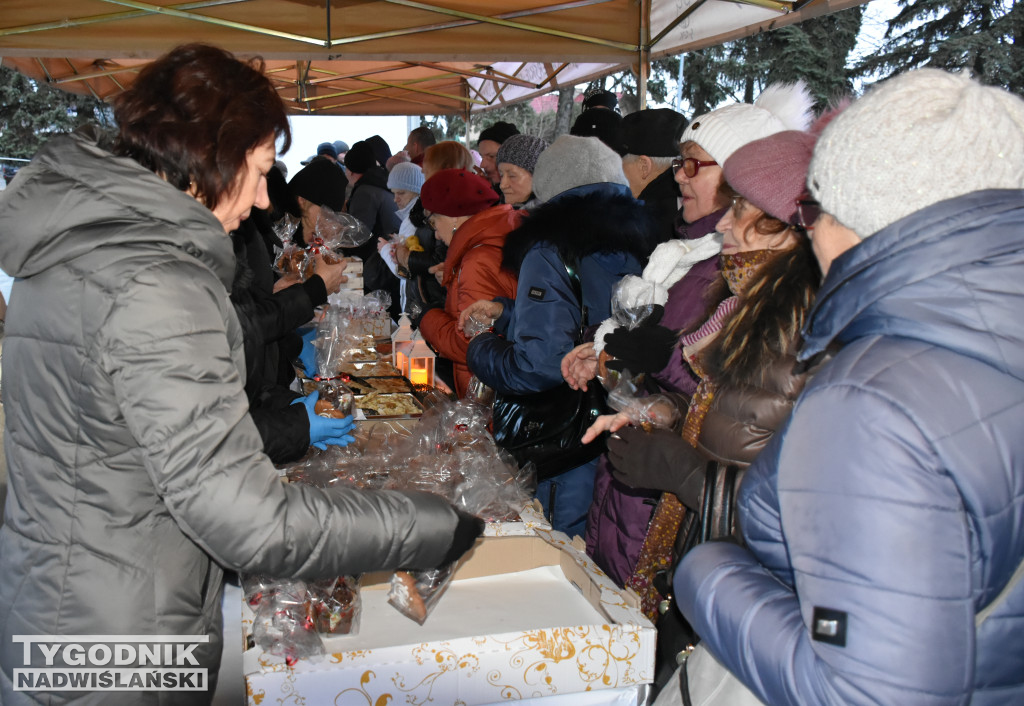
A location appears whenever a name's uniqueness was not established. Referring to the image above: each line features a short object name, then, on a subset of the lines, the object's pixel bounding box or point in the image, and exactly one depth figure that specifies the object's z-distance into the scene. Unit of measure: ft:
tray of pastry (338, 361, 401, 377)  12.87
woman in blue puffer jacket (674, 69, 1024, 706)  2.81
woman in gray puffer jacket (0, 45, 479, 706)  3.71
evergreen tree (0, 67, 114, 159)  54.08
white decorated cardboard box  4.92
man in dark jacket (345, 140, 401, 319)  22.06
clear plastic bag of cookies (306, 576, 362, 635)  5.32
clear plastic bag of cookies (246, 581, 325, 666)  4.99
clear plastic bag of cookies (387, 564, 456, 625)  5.59
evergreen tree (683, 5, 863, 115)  49.47
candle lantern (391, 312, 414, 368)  13.67
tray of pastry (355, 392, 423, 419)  10.32
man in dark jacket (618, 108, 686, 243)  10.98
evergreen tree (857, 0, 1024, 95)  39.04
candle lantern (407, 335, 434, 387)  13.28
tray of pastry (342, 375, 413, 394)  11.65
